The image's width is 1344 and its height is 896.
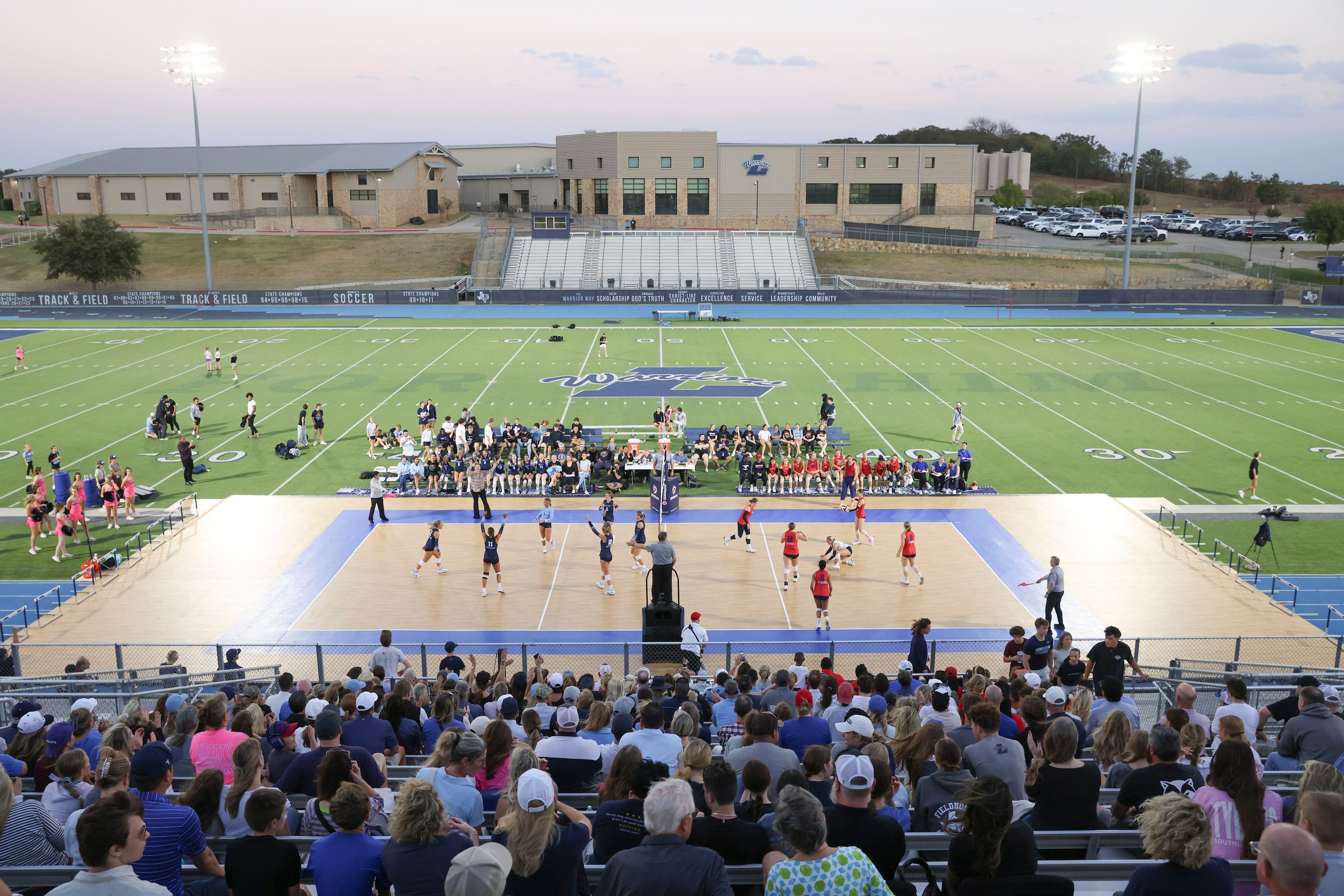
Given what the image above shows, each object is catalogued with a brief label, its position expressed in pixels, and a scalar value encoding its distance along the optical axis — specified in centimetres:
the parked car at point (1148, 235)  8919
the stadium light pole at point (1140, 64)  6425
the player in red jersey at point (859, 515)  2208
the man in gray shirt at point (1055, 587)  1736
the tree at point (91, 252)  6862
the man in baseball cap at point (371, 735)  823
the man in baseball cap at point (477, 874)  465
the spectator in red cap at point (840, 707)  993
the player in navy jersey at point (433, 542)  1977
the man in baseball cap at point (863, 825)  520
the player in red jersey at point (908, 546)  1953
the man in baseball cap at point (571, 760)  737
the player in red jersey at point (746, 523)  2111
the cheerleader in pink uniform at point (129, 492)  2368
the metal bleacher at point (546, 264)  7188
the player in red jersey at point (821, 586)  1773
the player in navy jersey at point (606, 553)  1977
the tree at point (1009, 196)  12112
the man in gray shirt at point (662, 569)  1645
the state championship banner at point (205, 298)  6412
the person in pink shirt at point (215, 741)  752
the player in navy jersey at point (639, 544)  2086
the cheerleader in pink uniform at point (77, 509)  2233
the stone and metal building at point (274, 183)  8981
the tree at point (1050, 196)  13238
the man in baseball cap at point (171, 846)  518
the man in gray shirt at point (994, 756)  684
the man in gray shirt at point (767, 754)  692
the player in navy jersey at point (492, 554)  1945
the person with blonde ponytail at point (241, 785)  608
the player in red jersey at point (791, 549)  1958
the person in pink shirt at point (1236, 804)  558
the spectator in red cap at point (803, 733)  836
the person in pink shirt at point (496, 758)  676
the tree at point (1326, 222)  8119
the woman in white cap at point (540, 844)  492
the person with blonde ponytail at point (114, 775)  604
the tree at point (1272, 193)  12800
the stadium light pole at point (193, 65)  6669
